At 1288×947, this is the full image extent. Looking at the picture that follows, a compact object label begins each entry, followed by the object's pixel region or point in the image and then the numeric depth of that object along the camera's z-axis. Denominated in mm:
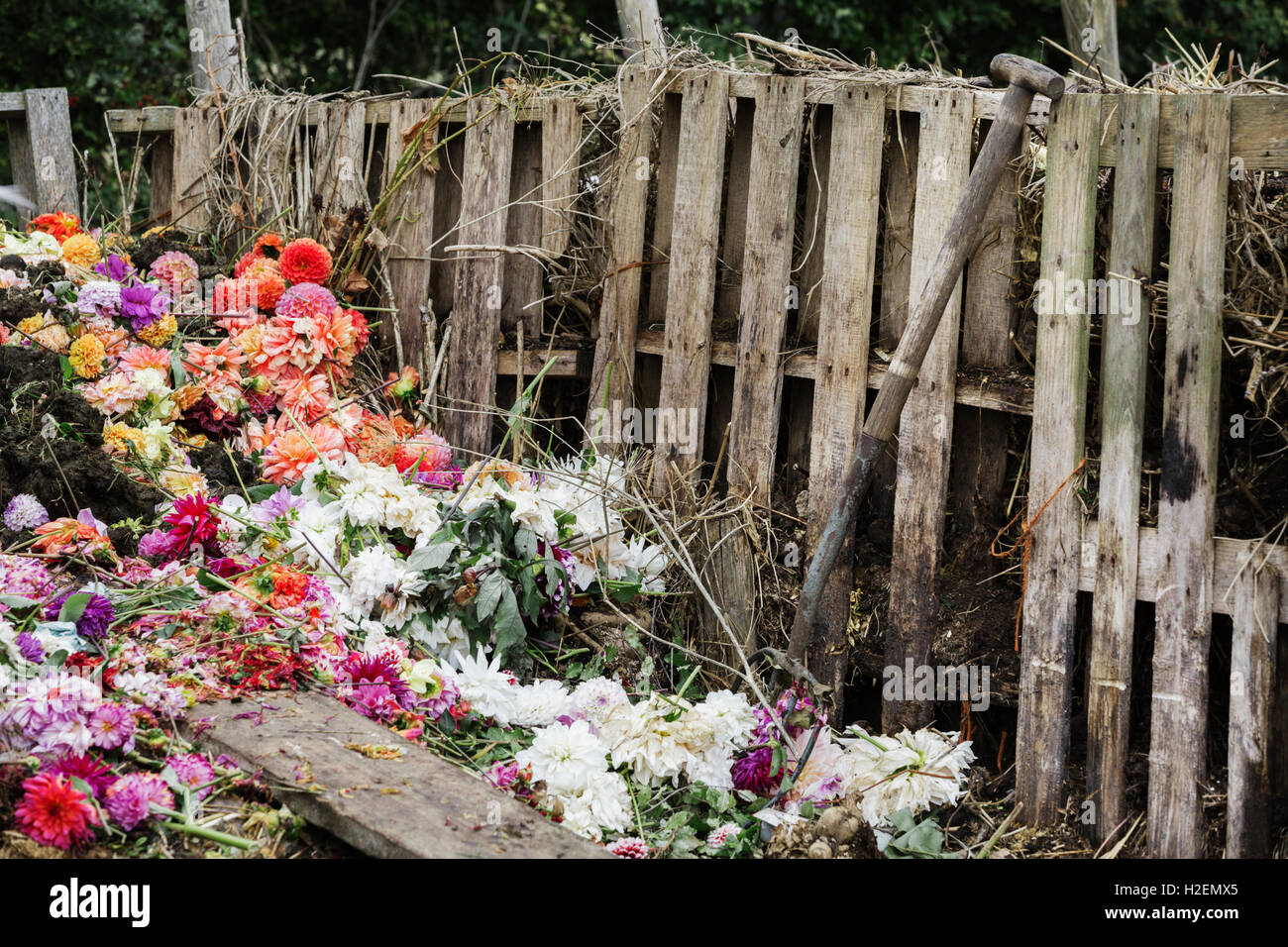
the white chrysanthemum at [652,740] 2881
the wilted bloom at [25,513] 3225
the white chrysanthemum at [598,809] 2693
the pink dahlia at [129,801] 2254
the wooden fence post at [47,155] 5133
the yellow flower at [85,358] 3885
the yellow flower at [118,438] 3633
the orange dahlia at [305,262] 4309
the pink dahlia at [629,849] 2576
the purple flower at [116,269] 4258
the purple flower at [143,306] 4082
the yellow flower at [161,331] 4098
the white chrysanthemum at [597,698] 3086
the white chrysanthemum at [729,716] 2953
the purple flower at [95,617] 2771
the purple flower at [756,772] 2955
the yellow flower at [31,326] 3951
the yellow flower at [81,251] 4352
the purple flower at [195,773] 2396
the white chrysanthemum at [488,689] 2998
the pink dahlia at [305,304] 4199
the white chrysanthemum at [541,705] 3045
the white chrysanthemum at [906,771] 2918
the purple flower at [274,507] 3400
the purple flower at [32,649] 2559
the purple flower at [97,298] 4039
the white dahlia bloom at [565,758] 2746
